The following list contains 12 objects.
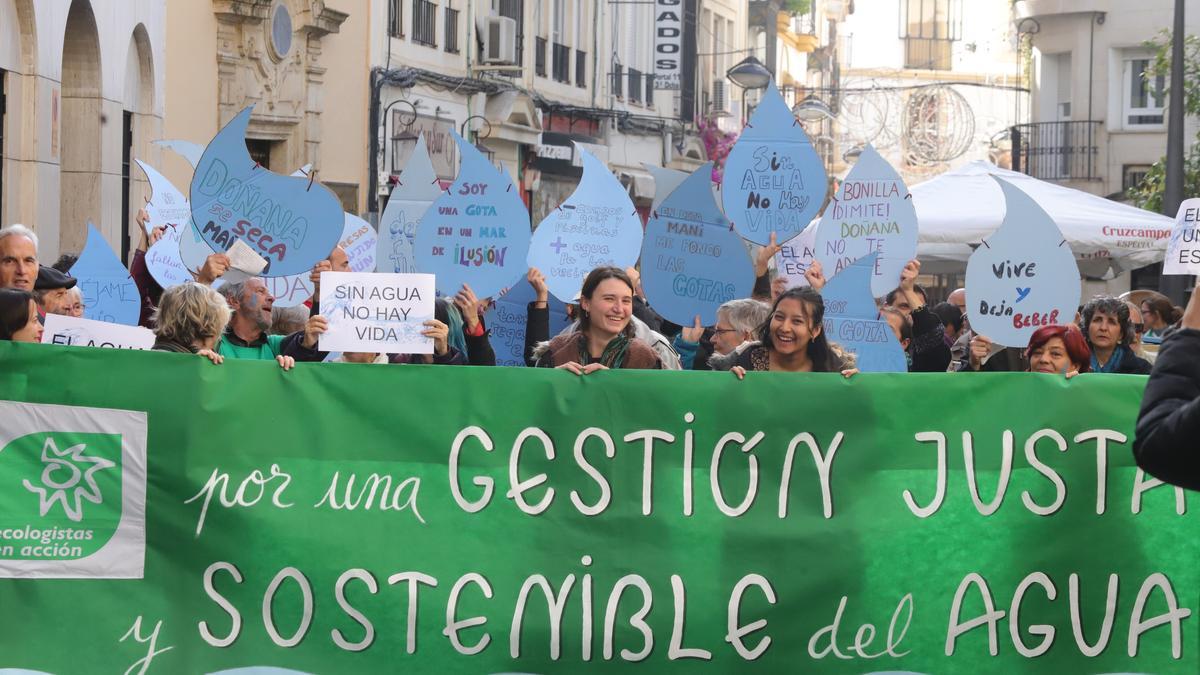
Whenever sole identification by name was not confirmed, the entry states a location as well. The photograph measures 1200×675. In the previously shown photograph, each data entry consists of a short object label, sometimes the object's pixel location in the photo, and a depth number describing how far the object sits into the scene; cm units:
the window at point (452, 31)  2714
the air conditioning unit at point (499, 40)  2723
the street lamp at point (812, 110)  2998
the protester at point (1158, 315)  1239
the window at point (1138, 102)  3272
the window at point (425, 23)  2591
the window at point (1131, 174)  3272
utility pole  1786
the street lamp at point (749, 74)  2561
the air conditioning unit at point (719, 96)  4499
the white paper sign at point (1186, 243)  981
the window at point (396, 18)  2486
